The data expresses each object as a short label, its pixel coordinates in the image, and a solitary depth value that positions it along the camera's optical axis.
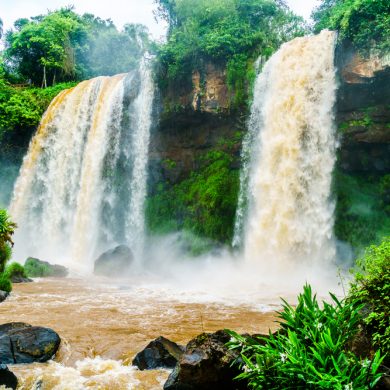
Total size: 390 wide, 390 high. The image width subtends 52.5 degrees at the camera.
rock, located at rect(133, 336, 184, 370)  5.98
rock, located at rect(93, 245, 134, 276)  16.38
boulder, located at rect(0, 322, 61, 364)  6.11
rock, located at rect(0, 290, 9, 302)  10.35
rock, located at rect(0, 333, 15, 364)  6.01
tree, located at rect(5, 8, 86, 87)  31.00
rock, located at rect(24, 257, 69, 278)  15.52
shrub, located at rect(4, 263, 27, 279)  13.74
